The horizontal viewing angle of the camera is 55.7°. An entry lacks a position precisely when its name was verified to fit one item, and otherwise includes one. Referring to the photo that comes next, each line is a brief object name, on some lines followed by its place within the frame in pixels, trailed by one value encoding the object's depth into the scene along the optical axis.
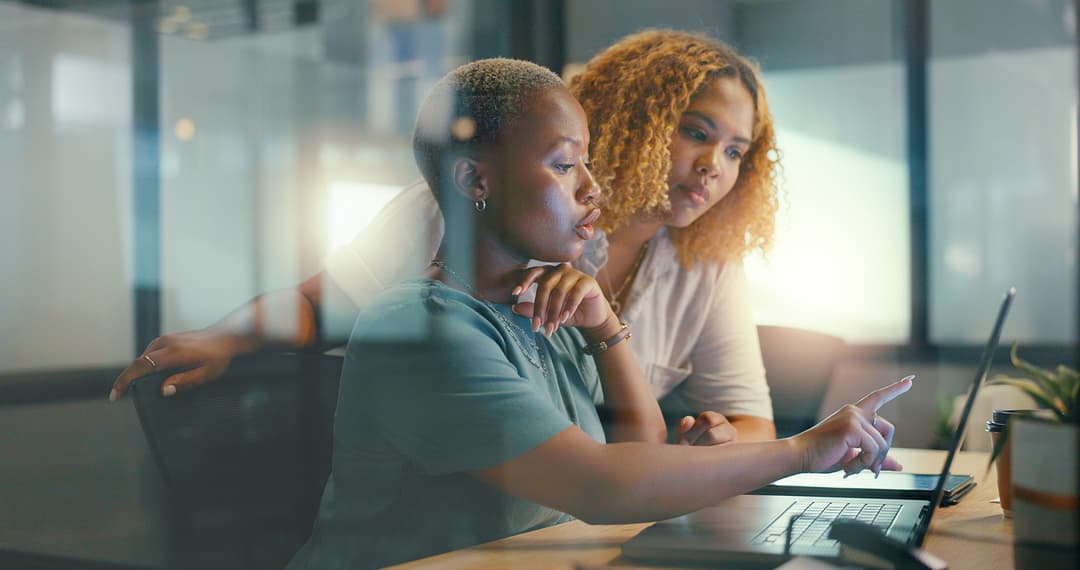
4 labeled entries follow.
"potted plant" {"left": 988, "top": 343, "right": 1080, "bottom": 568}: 0.68
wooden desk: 0.79
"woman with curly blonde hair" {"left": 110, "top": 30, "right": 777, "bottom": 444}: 1.13
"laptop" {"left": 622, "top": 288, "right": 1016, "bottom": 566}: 0.76
